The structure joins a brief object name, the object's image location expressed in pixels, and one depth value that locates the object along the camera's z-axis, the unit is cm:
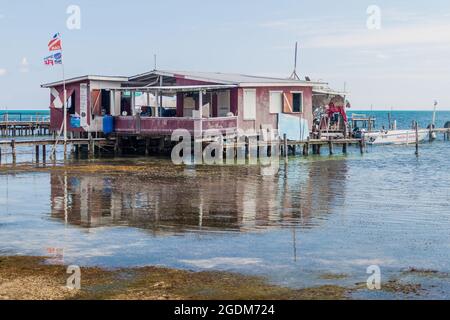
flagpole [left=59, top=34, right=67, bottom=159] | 3954
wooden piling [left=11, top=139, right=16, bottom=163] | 3512
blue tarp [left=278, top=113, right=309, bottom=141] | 4088
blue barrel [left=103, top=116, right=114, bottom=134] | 4147
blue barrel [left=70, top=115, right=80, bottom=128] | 4225
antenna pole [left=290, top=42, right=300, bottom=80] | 5325
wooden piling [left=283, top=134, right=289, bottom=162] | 3772
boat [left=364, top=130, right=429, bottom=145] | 5535
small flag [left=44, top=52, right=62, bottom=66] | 3600
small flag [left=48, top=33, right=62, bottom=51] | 3612
